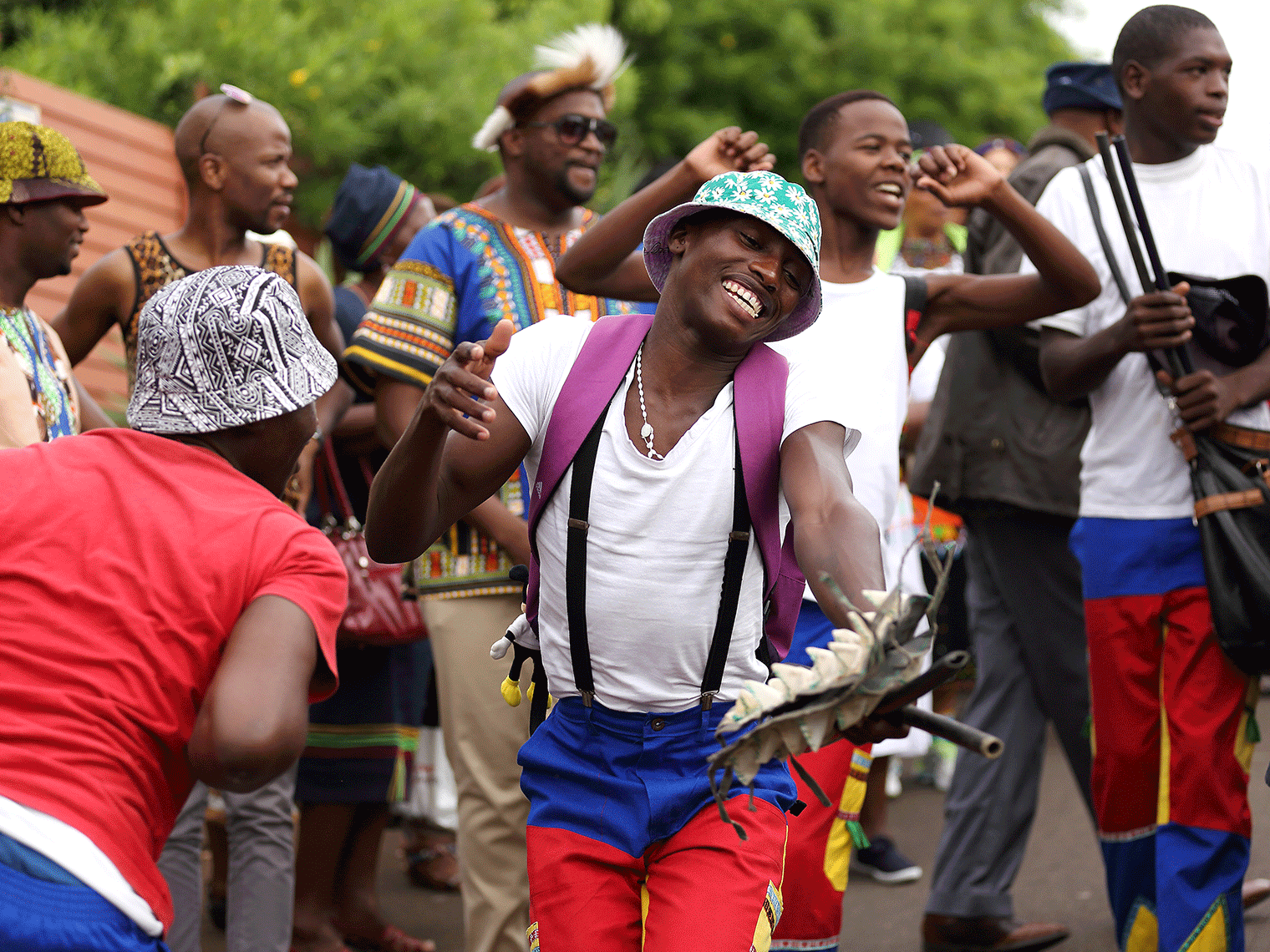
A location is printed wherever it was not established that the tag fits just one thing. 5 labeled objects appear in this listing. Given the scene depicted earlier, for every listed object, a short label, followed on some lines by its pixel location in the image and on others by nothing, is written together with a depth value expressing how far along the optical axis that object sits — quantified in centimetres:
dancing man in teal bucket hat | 591
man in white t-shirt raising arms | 837
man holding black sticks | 868
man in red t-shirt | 487
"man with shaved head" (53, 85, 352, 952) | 919
